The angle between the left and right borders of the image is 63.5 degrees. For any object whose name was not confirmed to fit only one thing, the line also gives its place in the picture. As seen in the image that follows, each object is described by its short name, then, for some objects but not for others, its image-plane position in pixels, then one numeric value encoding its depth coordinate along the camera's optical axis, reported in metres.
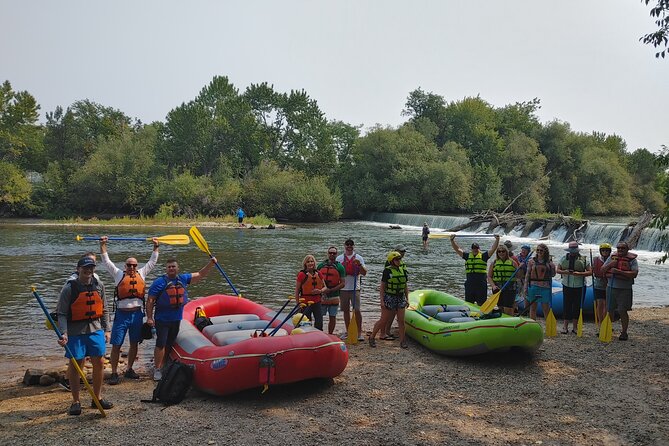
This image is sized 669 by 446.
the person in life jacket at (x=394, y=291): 7.29
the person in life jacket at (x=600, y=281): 7.82
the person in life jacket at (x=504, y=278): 8.26
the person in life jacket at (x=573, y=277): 7.97
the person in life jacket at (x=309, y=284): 7.18
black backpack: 5.35
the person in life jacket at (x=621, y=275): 7.33
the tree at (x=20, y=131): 50.38
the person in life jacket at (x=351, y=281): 7.77
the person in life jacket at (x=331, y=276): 7.49
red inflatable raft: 5.33
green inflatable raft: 6.46
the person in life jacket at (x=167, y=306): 5.83
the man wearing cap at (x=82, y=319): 4.86
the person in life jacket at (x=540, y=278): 8.02
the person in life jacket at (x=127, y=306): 5.96
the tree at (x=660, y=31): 7.20
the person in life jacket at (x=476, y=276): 8.78
